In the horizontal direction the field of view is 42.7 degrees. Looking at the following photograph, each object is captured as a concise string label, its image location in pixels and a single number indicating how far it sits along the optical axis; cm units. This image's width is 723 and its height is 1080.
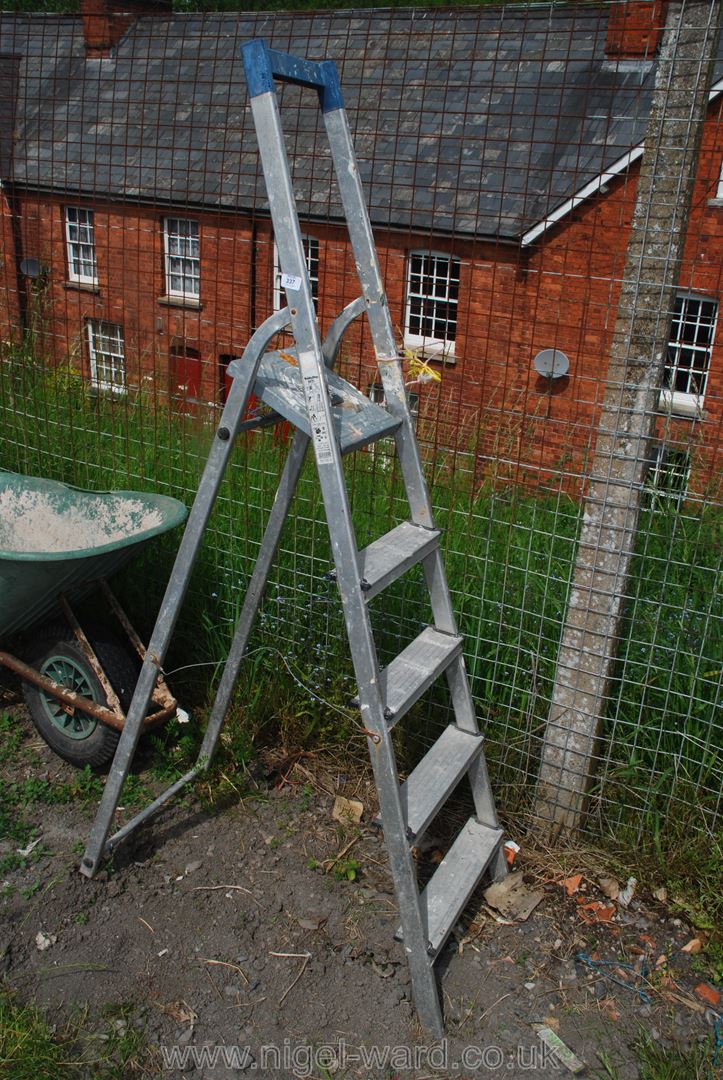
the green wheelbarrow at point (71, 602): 331
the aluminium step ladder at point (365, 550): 243
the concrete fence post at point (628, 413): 273
